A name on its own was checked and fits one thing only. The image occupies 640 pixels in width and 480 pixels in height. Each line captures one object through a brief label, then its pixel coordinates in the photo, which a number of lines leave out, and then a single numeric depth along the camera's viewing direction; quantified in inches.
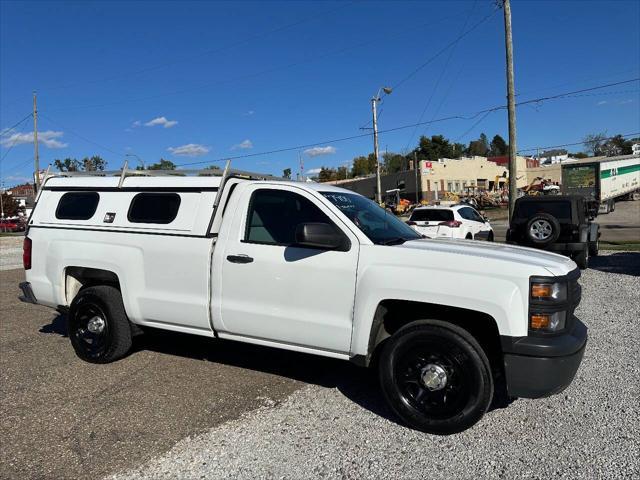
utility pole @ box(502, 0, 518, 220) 674.2
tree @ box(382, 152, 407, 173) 4531.0
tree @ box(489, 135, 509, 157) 5772.6
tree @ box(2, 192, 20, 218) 3457.2
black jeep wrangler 429.4
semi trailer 1314.0
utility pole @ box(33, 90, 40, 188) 1614.2
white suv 570.9
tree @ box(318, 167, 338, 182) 4629.2
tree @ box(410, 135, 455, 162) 4252.0
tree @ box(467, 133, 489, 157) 5643.7
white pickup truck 139.3
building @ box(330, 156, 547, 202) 2554.1
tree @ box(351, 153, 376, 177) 4953.3
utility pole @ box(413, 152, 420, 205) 2464.3
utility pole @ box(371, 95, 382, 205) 1450.4
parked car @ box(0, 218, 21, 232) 2284.7
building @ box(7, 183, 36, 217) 4891.7
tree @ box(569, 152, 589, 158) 4940.0
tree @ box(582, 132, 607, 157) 4120.3
